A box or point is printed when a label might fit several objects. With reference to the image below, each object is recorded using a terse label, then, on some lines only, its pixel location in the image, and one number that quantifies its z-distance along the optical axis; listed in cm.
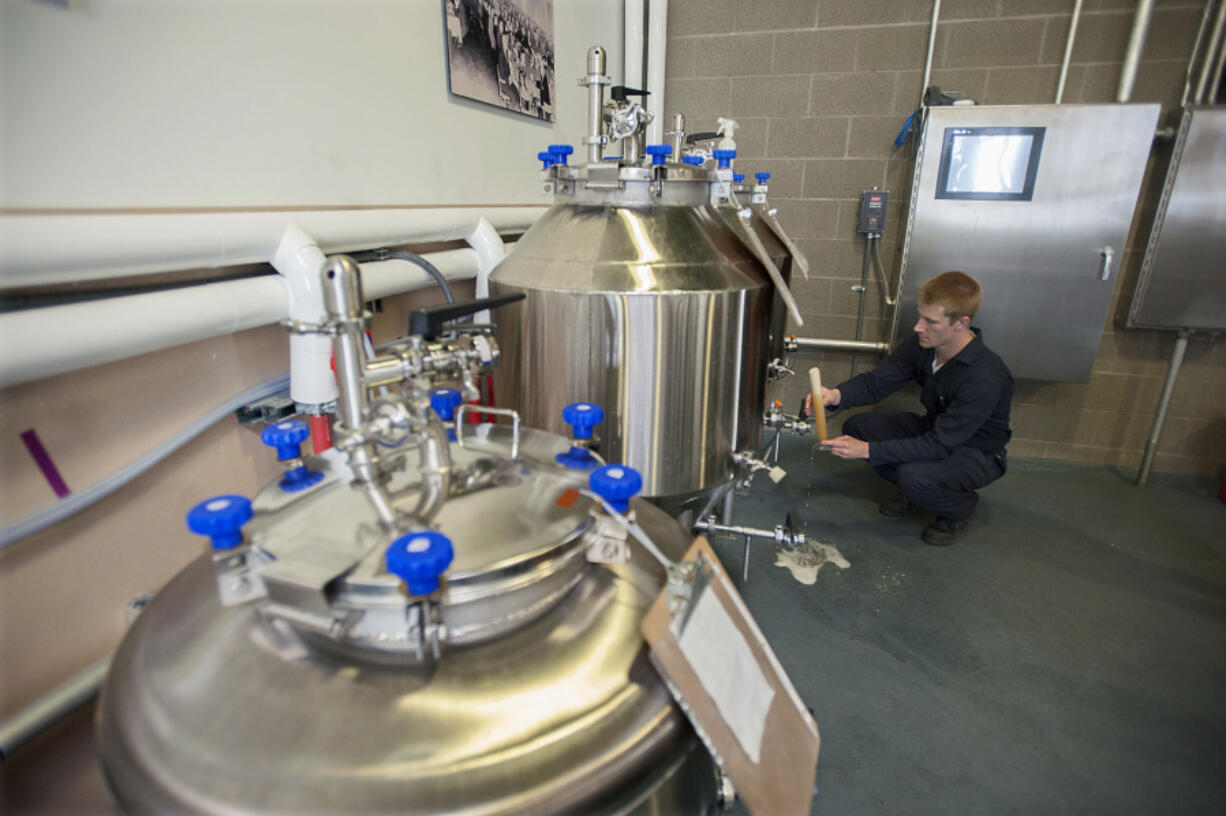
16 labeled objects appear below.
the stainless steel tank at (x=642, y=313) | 108
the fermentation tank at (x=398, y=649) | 46
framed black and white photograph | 151
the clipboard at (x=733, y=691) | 54
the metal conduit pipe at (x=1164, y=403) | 249
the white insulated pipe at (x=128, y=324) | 62
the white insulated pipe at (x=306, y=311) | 93
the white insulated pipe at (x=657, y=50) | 261
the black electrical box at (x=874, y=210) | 269
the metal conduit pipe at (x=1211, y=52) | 223
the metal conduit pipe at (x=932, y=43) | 249
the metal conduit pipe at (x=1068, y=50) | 235
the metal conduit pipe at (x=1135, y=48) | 228
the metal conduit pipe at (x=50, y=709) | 68
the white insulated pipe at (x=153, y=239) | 62
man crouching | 195
